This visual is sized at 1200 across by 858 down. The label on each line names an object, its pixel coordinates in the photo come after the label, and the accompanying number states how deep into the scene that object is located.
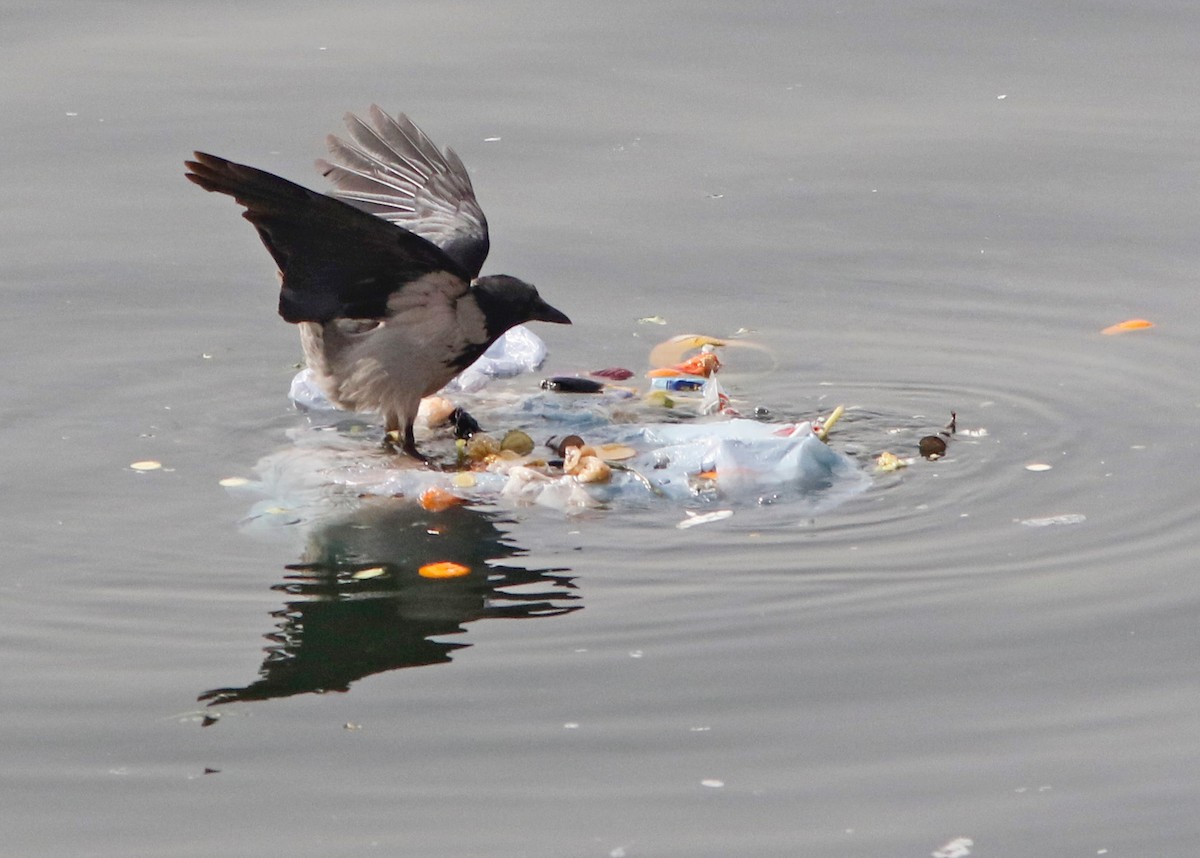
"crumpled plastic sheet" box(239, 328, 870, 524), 13.57
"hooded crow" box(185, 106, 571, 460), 13.48
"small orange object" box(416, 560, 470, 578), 12.51
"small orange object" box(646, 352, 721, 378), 15.88
